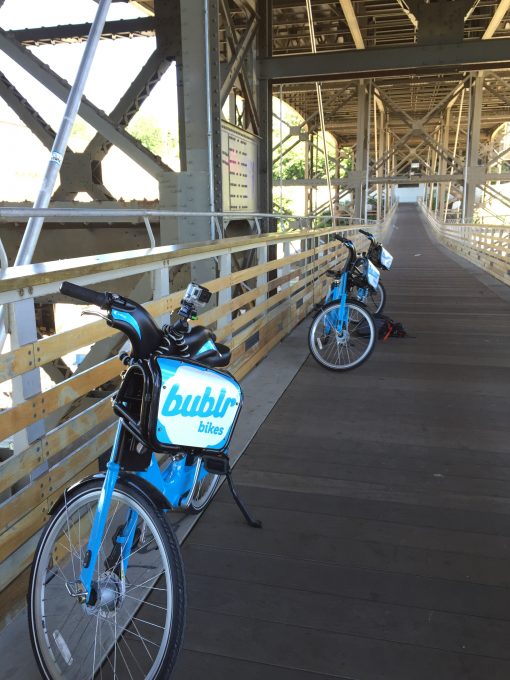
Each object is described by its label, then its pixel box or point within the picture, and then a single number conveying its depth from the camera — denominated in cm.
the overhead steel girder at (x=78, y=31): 880
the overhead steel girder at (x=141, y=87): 805
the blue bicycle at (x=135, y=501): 180
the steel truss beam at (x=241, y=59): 785
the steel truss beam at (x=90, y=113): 730
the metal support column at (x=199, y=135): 653
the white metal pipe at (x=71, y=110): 413
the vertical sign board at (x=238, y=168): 773
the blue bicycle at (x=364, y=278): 603
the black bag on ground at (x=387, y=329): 674
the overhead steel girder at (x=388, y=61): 860
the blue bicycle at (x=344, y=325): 562
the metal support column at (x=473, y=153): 2458
